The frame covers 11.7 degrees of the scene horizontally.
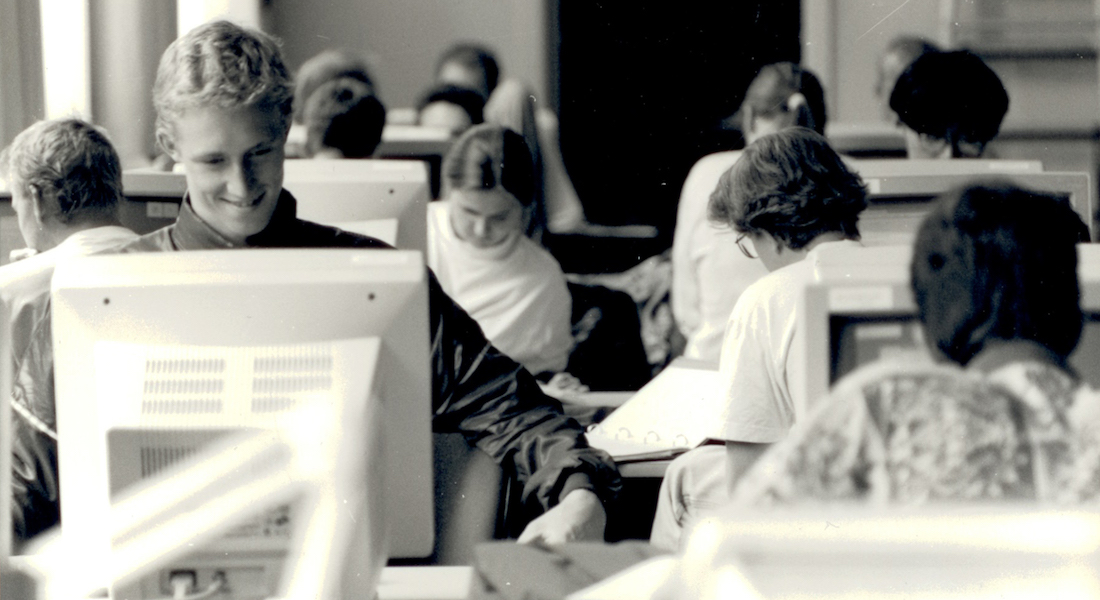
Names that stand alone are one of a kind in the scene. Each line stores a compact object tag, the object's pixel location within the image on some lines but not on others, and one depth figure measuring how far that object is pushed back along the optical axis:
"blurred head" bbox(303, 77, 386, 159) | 8.12
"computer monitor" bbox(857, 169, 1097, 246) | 6.96
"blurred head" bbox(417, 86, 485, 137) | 11.64
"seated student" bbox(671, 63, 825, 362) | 7.83
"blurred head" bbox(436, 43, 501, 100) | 14.09
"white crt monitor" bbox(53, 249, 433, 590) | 6.17
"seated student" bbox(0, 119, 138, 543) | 7.02
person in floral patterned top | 6.06
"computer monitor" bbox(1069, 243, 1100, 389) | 6.08
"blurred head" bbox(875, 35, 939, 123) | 10.89
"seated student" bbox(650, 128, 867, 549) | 6.80
